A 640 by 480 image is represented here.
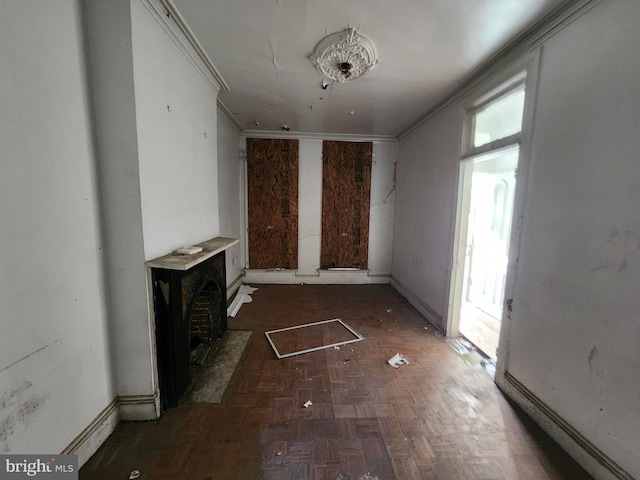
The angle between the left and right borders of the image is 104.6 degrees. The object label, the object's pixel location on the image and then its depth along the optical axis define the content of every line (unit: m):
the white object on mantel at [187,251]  1.67
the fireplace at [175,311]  1.53
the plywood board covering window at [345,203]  4.28
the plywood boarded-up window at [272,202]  4.19
